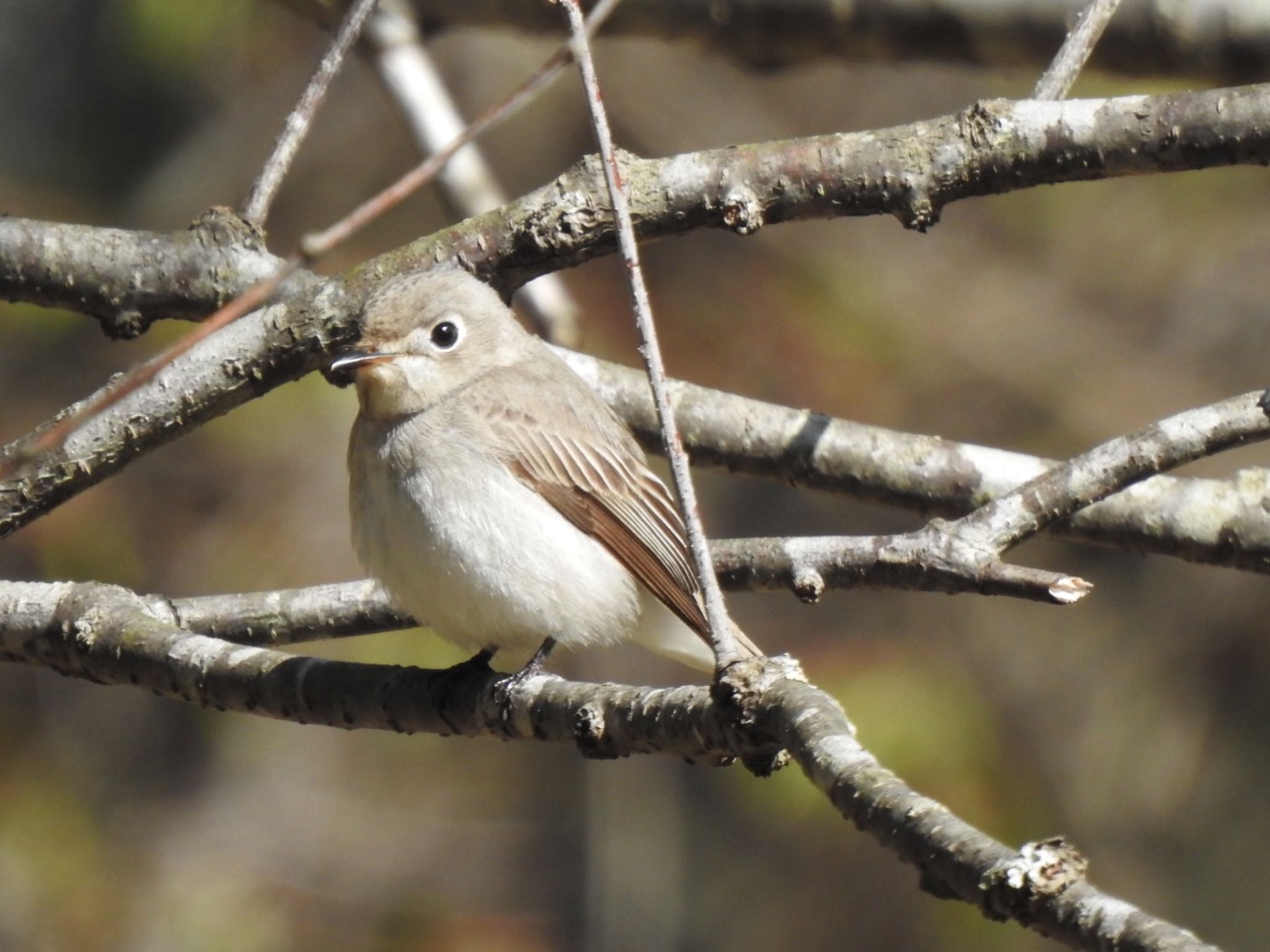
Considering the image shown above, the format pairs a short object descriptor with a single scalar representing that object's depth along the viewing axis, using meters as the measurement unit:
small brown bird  7.79
